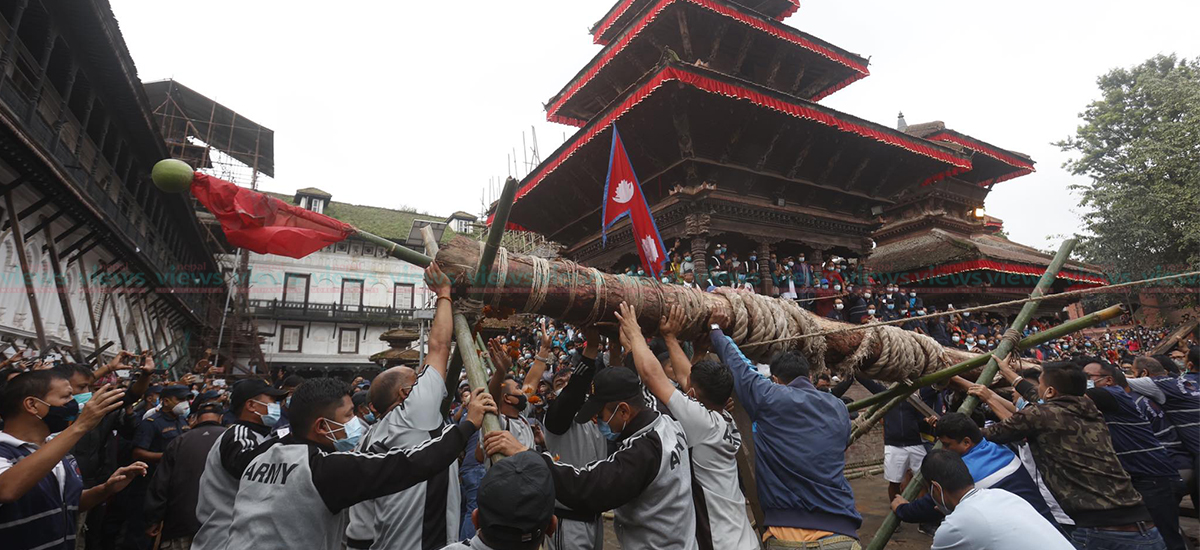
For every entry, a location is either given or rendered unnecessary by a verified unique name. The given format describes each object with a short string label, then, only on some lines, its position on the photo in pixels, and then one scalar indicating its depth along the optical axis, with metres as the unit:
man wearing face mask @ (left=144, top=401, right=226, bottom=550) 3.97
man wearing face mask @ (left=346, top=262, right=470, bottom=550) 2.58
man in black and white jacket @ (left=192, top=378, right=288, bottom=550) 2.89
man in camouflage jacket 3.74
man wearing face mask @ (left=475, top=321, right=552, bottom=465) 3.51
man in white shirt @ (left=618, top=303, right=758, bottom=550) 2.90
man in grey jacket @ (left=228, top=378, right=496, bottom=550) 2.27
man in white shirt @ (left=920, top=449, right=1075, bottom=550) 2.40
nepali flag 5.05
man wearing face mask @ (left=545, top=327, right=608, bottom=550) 3.23
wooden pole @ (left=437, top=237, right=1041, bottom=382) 2.66
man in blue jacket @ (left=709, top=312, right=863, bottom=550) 3.12
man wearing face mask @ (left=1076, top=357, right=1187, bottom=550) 4.34
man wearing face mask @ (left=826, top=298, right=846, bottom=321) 11.70
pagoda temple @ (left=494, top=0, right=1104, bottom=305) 10.80
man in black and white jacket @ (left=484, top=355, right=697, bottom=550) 2.44
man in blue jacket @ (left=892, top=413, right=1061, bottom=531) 3.66
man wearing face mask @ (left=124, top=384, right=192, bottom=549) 5.04
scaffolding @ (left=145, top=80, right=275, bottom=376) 24.36
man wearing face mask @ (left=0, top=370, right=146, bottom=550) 2.44
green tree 18.22
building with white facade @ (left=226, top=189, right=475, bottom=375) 33.47
